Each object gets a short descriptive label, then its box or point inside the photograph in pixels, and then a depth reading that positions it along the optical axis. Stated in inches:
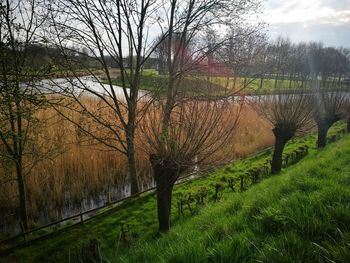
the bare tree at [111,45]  297.4
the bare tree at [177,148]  216.7
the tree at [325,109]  541.0
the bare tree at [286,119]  408.5
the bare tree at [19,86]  197.9
